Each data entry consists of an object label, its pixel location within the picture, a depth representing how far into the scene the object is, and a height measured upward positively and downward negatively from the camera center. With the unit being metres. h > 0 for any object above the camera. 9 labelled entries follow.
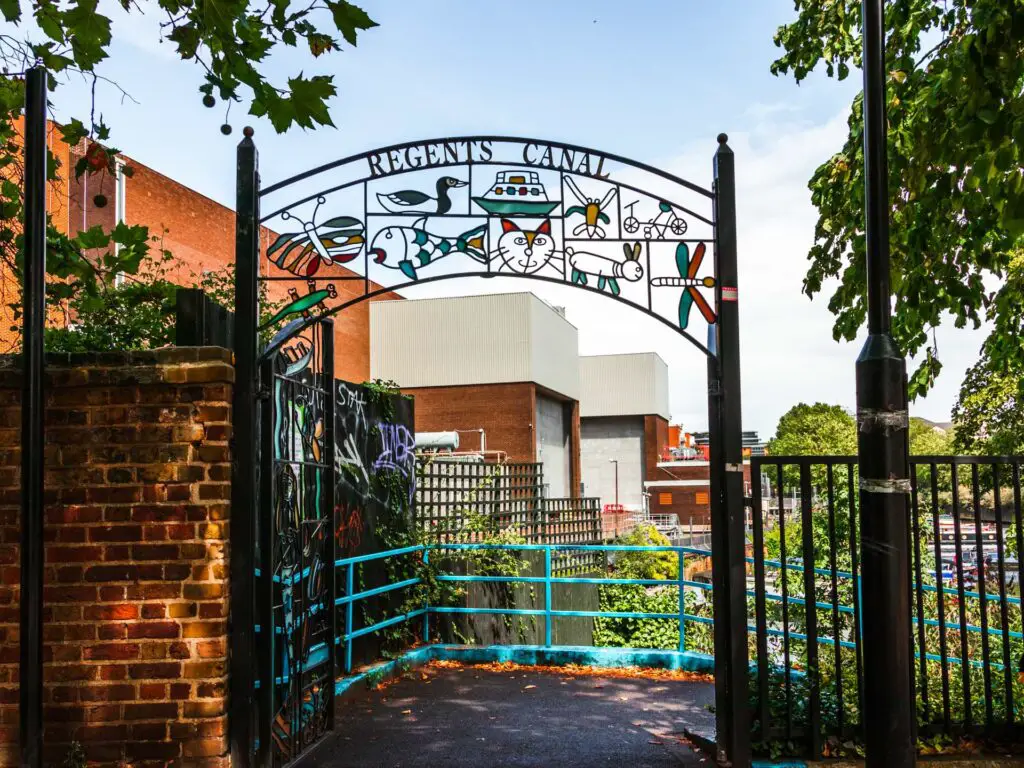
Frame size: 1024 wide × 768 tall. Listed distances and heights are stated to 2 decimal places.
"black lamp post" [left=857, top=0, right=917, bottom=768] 3.35 -0.30
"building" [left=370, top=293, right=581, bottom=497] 40.31 +3.66
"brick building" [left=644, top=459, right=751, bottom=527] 60.50 -3.21
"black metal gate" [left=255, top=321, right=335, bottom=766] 5.04 -0.64
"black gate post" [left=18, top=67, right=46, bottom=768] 4.10 +0.13
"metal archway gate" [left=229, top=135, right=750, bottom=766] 5.23 +0.74
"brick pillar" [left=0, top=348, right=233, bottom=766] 4.59 -0.54
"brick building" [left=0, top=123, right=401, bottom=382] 22.00 +6.69
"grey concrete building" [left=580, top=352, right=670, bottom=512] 58.81 +1.40
